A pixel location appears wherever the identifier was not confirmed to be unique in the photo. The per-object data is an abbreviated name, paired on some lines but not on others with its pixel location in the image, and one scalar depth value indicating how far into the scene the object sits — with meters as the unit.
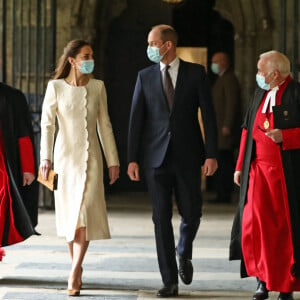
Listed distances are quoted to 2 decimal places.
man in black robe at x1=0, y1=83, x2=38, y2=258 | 12.80
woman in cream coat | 12.29
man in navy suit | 12.33
